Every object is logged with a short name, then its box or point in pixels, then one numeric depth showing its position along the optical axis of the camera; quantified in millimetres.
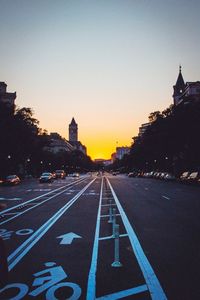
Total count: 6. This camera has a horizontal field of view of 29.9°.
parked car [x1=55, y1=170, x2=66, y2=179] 87625
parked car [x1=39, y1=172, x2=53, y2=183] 57994
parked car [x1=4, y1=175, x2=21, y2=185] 51228
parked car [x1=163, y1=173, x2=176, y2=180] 63641
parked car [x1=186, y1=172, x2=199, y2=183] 46238
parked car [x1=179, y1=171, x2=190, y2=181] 51400
